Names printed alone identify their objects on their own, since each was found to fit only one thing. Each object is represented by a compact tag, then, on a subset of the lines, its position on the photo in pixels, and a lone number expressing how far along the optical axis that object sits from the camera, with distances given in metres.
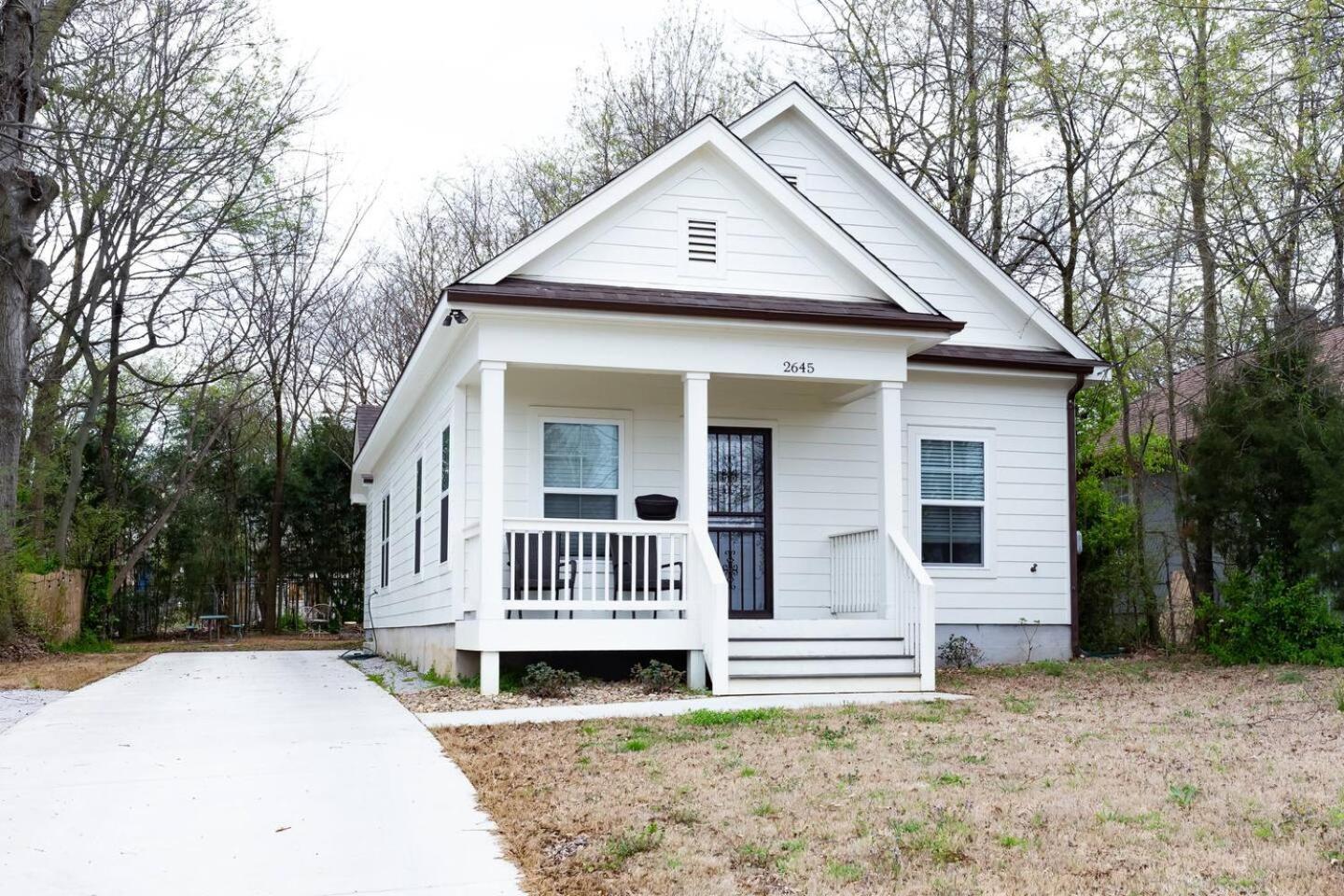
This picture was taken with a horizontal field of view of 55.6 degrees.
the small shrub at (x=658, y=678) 10.83
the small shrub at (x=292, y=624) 31.12
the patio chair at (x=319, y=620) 30.64
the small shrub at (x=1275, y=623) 12.66
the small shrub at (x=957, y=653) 13.81
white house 11.10
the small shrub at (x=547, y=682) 10.60
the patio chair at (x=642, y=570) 11.07
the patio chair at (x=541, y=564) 10.82
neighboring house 14.90
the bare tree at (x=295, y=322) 27.72
